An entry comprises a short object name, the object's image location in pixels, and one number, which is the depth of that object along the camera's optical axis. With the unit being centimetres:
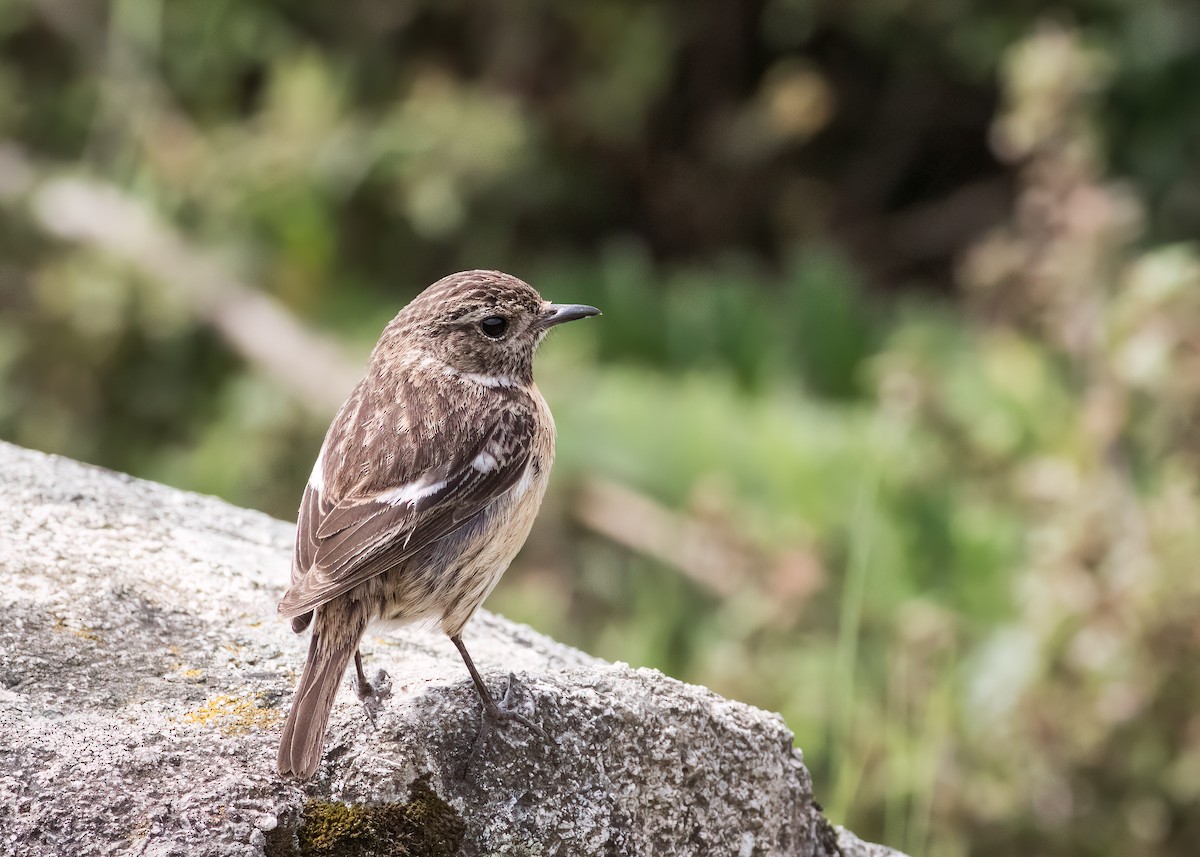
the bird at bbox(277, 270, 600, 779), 670
